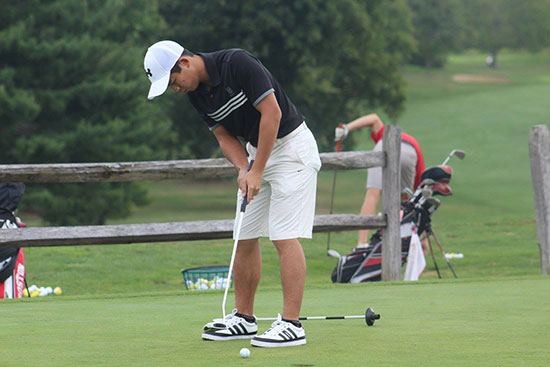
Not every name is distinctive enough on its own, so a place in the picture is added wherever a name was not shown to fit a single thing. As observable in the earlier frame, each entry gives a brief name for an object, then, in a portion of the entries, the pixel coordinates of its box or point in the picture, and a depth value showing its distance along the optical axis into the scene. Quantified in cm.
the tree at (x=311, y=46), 6587
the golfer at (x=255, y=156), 1007
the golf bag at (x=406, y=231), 1914
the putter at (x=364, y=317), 1112
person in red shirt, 2351
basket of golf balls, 1884
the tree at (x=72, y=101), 5331
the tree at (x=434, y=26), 13737
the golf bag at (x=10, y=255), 1628
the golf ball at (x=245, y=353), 933
